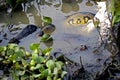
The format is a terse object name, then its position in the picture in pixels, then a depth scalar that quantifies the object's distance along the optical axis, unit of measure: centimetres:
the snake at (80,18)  359
